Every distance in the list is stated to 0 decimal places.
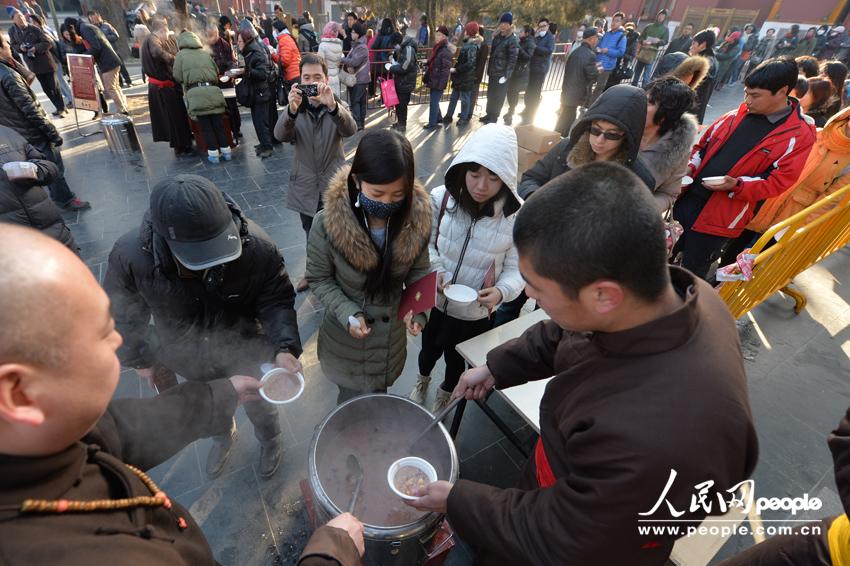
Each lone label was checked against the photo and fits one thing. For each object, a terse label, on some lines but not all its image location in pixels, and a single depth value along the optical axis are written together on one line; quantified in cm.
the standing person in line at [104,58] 829
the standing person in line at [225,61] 728
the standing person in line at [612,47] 962
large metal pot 165
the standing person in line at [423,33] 1405
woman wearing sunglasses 273
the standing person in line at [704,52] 709
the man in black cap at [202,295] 173
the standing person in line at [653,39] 1129
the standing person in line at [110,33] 998
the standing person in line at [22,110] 426
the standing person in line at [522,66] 945
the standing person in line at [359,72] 851
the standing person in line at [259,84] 666
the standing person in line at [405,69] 847
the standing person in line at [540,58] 950
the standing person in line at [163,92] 650
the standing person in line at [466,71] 909
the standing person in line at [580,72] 809
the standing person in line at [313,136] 418
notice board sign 670
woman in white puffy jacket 243
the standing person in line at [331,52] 804
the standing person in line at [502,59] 888
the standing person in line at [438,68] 909
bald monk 71
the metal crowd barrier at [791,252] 320
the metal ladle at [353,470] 201
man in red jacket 331
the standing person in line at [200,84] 607
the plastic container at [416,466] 178
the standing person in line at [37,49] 793
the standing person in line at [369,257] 205
